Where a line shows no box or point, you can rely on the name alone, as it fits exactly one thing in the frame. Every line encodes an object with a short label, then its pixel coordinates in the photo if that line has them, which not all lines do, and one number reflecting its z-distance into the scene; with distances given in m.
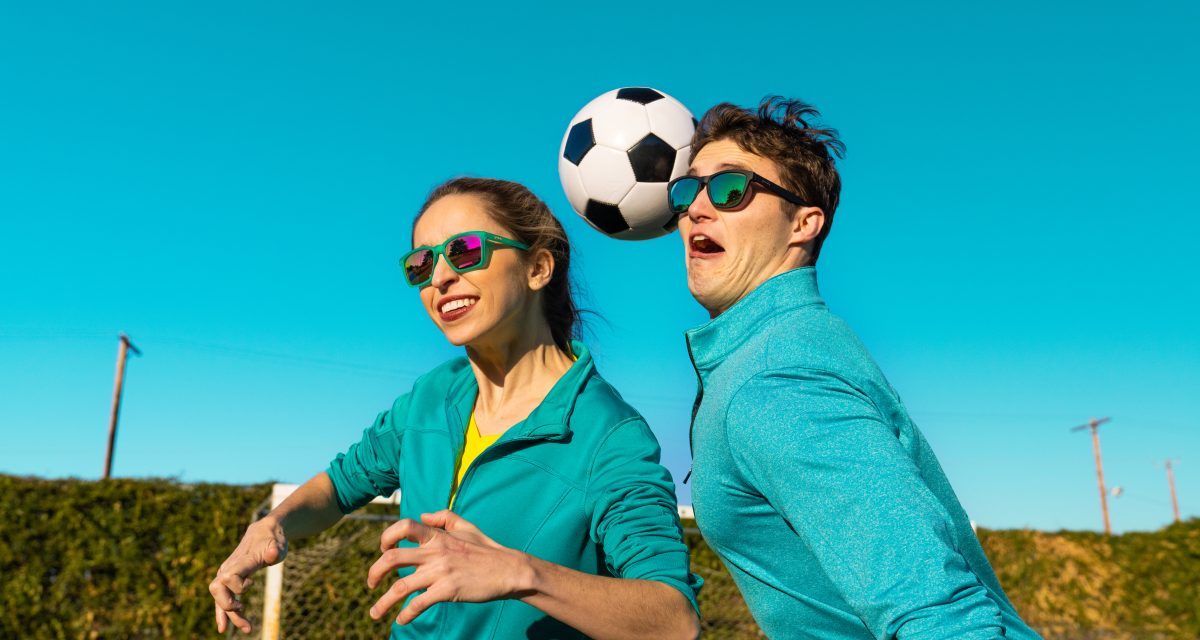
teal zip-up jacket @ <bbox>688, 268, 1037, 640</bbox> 1.65
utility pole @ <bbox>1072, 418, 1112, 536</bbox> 45.70
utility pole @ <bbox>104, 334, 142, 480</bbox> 26.15
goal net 9.80
